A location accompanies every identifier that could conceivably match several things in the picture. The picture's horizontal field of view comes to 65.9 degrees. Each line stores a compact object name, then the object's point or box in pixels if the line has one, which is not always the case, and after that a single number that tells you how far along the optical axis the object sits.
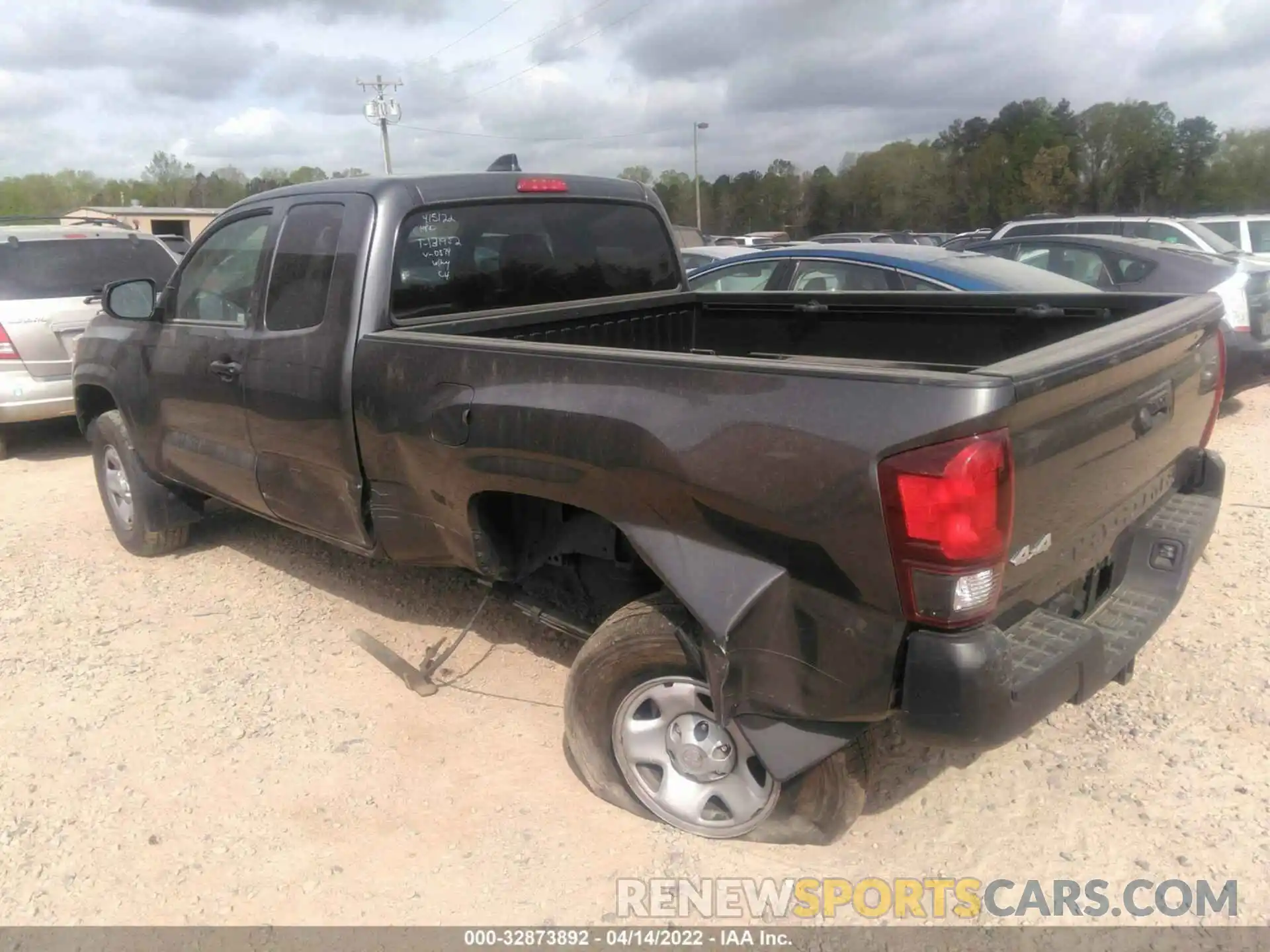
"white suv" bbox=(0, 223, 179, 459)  7.52
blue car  6.12
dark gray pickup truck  2.26
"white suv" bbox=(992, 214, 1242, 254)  10.91
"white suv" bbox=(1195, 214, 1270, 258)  12.76
